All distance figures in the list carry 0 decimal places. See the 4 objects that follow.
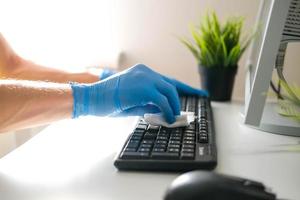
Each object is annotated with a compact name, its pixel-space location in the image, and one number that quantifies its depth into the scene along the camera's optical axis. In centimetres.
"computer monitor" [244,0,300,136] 73
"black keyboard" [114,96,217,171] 57
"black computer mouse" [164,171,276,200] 36
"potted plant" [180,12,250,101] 110
